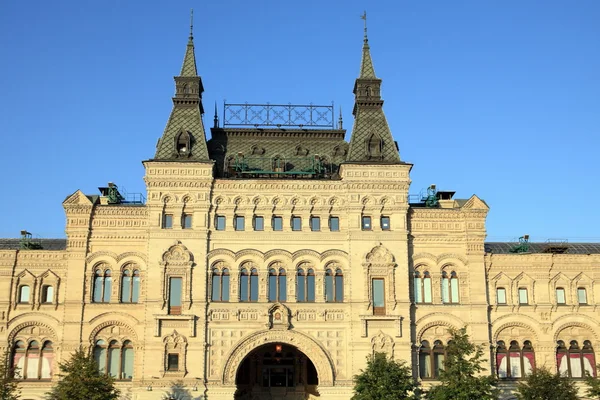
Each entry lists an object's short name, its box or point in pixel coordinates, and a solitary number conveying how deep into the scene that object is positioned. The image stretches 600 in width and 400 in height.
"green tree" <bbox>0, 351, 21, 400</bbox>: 47.72
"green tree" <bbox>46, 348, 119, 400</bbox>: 47.03
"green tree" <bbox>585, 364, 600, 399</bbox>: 50.12
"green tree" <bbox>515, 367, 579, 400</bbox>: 50.00
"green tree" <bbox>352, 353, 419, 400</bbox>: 49.25
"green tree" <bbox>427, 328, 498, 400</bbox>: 48.09
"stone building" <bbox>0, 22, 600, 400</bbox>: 54.66
